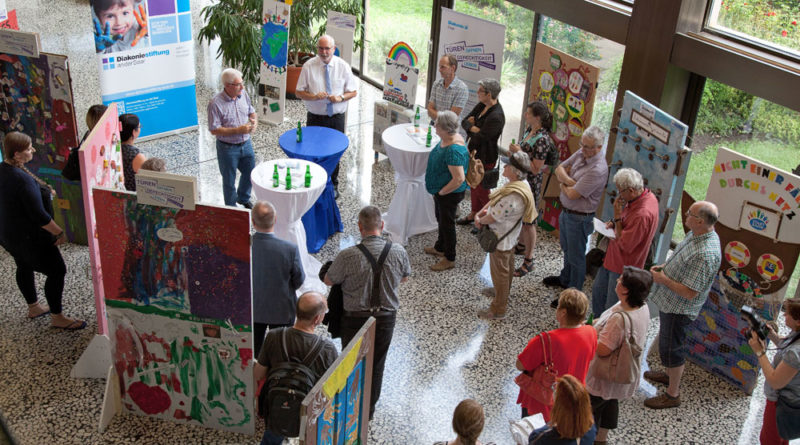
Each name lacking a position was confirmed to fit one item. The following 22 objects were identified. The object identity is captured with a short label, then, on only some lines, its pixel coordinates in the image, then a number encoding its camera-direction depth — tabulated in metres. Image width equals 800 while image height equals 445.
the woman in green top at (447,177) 6.48
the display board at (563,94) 7.03
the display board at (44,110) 6.26
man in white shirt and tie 8.01
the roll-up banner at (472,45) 8.25
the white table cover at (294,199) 6.48
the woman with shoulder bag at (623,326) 4.42
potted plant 9.97
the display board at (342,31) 9.43
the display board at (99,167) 4.83
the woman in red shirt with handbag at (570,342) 4.21
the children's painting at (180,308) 4.36
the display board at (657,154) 5.79
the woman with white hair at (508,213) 5.83
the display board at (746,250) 5.09
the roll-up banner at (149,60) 8.49
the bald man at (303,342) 4.05
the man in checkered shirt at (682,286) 5.03
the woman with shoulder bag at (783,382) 4.39
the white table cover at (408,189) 7.40
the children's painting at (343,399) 3.46
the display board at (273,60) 9.61
